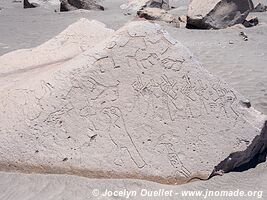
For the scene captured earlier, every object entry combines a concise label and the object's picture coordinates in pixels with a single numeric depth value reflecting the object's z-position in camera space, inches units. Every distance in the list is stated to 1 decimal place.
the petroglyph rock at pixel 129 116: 111.1
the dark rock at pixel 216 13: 323.3
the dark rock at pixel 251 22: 341.7
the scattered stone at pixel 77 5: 437.7
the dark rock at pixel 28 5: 479.5
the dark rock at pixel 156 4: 417.7
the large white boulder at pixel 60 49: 162.4
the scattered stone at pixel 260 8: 424.8
